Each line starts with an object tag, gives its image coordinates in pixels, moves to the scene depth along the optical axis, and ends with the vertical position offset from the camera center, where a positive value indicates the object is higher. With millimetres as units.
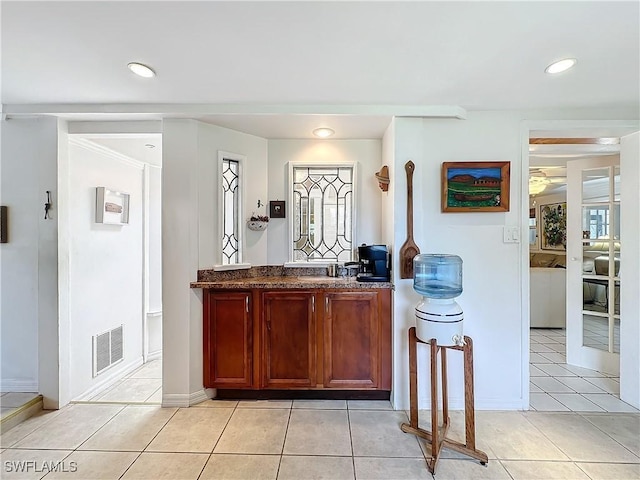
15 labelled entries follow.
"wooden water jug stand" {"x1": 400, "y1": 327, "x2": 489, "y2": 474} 1765 -1056
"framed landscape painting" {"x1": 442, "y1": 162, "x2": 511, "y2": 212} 2324 +401
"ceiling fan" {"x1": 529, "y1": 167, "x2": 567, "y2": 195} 4250 +950
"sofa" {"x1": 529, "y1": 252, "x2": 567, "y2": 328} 4227 -812
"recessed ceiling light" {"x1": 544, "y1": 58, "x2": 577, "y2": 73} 1716 +1002
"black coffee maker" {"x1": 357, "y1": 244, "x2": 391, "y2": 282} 2465 -209
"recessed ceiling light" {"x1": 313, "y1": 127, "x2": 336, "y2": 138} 2645 +959
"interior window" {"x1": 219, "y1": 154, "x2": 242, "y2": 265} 2711 +258
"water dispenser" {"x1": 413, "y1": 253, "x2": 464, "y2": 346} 1866 -369
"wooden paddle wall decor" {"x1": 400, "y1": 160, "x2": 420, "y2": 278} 2322 -43
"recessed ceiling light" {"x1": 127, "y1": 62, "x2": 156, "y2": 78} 1762 +1010
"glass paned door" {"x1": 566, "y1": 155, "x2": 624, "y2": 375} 2912 -243
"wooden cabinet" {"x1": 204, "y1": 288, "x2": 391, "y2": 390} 2438 -788
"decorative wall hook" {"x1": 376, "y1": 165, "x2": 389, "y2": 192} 2572 +520
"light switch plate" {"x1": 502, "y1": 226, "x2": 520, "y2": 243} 2348 +40
